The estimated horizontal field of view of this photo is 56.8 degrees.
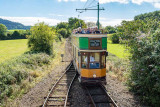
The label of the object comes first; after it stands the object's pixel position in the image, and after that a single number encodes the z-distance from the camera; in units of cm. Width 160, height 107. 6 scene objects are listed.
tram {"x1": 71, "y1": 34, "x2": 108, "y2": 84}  1062
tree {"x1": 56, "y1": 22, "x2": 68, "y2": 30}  13010
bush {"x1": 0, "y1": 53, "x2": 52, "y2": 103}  1082
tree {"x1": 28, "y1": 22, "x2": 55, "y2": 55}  2550
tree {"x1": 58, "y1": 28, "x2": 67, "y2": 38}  8953
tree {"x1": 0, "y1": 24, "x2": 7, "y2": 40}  7628
